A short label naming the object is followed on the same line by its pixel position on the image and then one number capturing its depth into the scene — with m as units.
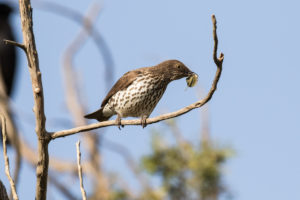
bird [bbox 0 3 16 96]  20.64
